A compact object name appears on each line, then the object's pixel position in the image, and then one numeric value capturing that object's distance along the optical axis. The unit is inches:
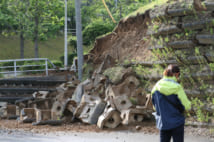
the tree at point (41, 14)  1098.1
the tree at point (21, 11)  1138.7
